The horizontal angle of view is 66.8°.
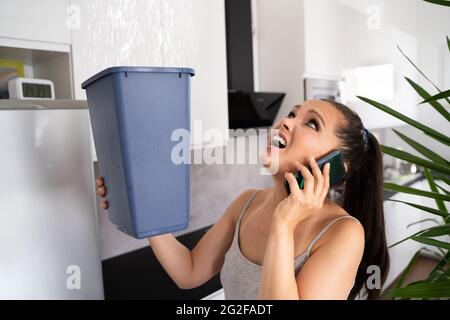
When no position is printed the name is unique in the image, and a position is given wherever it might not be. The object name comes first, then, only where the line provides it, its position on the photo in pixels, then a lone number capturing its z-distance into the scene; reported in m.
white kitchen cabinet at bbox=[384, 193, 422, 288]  2.73
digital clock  1.07
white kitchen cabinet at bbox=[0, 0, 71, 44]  1.00
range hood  1.89
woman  0.68
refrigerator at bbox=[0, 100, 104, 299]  0.90
